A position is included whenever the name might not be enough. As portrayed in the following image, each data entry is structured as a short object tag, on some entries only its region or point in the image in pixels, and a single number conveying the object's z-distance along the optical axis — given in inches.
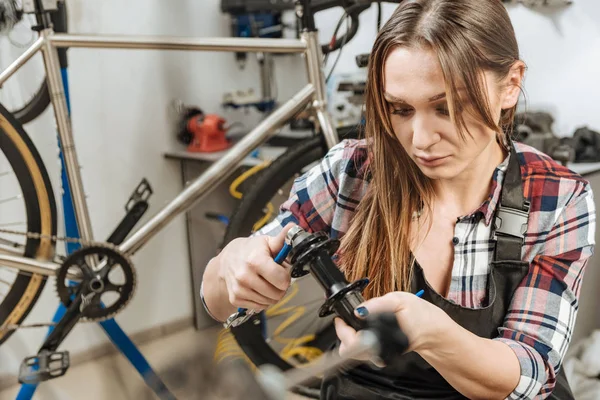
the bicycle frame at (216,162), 44.4
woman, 23.7
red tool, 67.3
